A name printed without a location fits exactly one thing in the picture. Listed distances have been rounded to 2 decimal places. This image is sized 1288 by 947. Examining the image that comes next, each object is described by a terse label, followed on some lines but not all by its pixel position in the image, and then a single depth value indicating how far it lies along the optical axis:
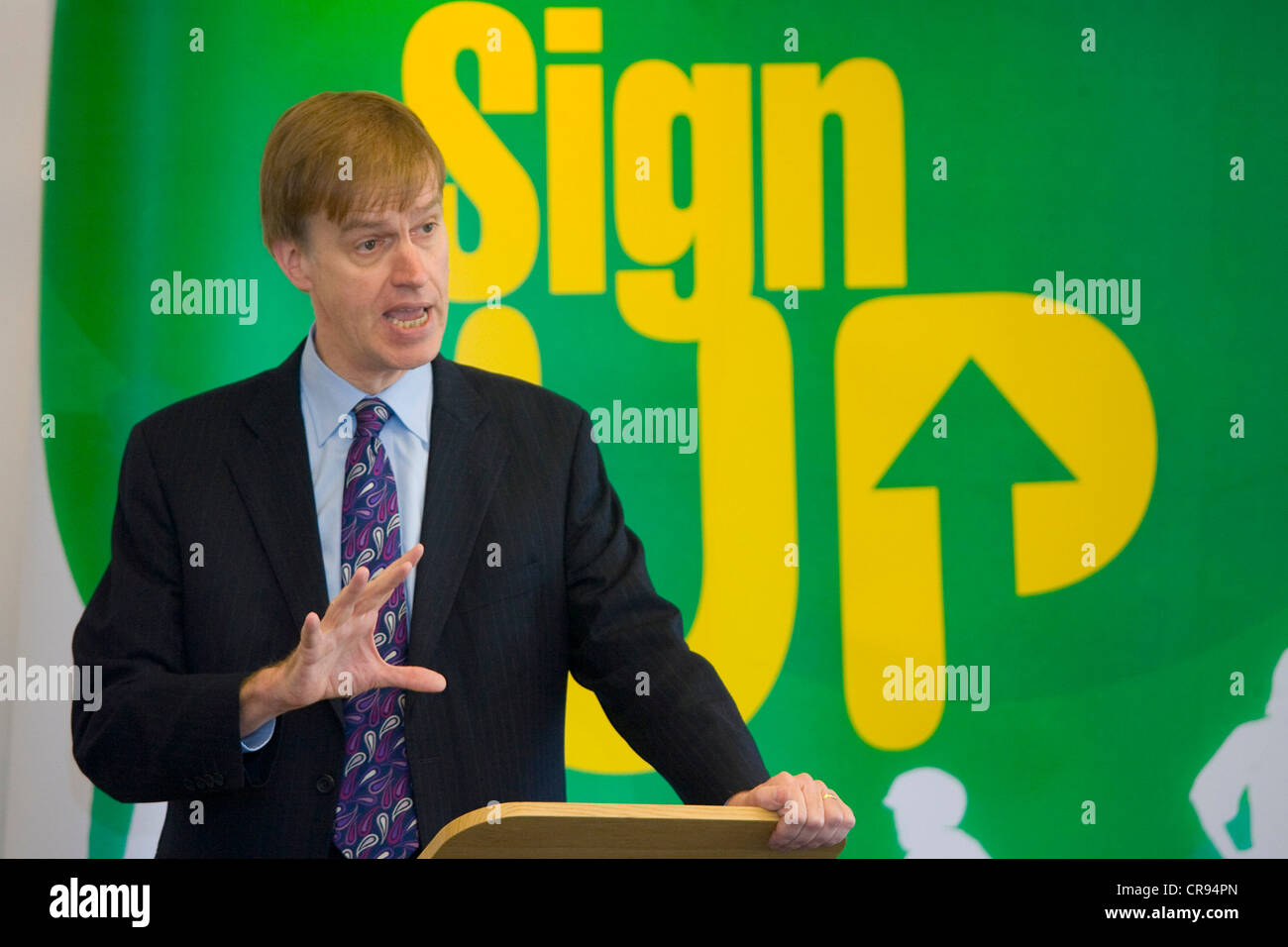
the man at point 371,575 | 2.04
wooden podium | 1.35
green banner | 3.38
